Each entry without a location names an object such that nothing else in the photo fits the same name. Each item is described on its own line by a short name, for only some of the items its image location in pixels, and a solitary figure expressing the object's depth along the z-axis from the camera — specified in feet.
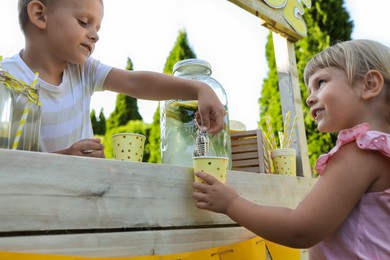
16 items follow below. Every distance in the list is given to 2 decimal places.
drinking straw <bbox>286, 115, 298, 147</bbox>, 5.91
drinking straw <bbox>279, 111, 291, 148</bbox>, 5.88
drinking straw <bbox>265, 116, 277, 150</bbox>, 5.63
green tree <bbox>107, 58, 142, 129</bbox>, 31.68
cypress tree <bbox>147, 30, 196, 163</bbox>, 26.96
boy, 3.35
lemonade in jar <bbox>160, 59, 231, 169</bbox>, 4.31
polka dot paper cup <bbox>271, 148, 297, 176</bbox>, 5.12
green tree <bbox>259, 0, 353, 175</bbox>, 21.58
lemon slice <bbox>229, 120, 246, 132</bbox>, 5.51
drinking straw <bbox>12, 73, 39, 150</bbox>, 2.45
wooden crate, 4.82
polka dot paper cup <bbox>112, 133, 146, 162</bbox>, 3.20
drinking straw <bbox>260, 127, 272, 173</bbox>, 5.02
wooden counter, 2.08
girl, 2.80
